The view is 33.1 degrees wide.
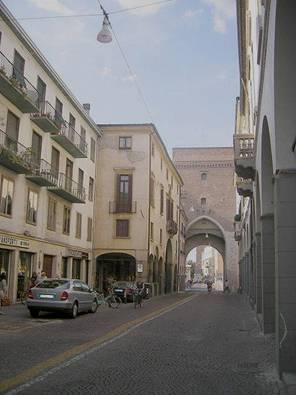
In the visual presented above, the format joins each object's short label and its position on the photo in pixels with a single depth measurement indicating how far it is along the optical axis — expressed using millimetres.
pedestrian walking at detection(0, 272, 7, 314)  18997
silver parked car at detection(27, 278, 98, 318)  17922
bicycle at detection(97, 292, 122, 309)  26472
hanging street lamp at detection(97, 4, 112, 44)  13423
